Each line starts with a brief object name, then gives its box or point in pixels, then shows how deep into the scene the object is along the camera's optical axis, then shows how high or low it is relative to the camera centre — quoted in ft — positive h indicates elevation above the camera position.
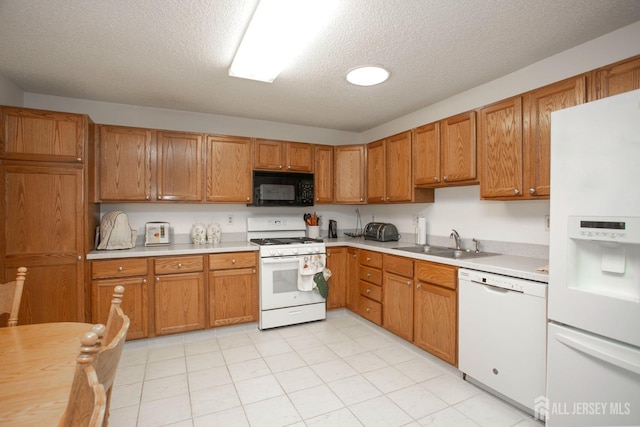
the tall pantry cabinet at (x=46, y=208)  8.10 +0.13
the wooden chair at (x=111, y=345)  2.62 -1.31
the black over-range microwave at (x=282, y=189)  11.82 +0.96
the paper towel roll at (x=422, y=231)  11.05 -0.68
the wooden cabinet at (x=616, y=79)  5.51 +2.52
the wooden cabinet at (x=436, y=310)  7.86 -2.68
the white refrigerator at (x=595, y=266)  4.54 -0.90
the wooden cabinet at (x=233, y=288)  10.31 -2.63
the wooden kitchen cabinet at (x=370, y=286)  10.66 -2.69
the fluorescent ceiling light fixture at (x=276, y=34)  5.53 +3.70
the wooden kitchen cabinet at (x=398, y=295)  9.27 -2.66
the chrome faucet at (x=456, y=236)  9.77 -0.78
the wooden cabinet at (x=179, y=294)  9.65 -2.64
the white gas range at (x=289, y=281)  10.83 -2.51
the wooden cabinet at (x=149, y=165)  9.84 +1.62
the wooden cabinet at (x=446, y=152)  8.62 +1.85
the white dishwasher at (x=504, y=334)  6.02 -2.67
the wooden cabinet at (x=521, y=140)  6.66 +1.74
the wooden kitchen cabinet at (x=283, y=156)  11.91 +2.29
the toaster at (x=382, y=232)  12.12 -0.80
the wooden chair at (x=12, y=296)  5.13 -1.42
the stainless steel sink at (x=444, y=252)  8.99 -1.24
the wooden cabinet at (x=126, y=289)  8.96 -2.29
